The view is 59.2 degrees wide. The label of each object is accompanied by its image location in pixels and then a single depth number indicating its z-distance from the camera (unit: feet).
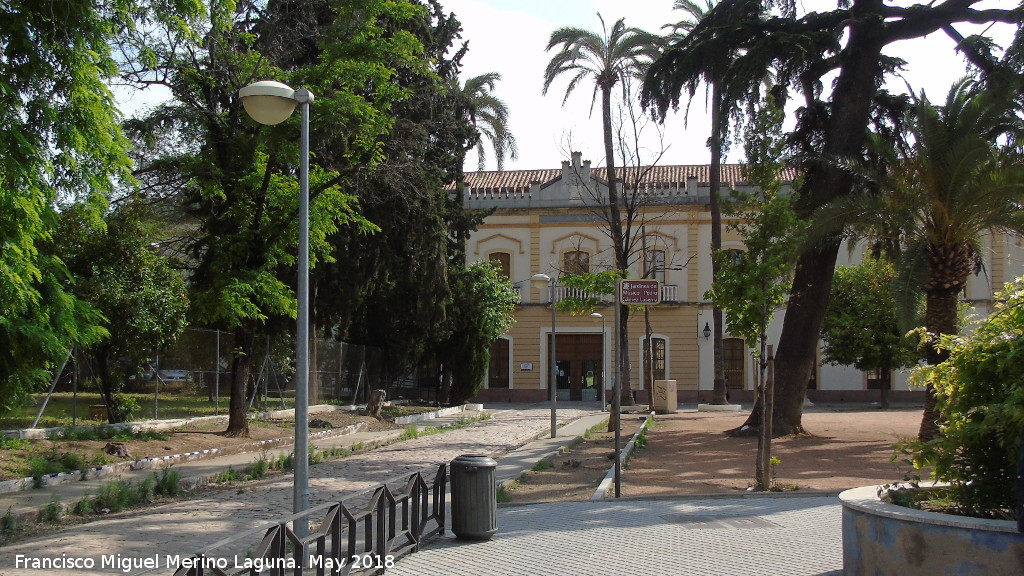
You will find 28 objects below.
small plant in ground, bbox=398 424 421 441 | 75.35
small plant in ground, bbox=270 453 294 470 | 53.11
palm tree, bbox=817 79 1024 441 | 52.03
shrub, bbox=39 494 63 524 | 34.73
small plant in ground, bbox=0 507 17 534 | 32.53
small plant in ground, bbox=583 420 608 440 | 79.00
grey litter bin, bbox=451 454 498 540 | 28.76
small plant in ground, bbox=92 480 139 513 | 37.76
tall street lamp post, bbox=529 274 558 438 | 76.69
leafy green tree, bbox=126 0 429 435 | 58.70
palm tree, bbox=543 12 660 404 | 101.76
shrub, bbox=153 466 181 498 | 42.22
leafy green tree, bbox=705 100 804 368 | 45.57
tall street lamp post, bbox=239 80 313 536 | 26.48
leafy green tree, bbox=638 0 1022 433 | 67.77
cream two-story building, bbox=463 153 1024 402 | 147.02
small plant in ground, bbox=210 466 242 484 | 47.16
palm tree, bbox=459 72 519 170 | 115.55
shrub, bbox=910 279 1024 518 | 19.94
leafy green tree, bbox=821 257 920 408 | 128.16
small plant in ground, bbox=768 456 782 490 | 42.27
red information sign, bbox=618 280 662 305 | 39.47
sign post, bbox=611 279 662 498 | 39.45
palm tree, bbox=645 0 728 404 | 72.54
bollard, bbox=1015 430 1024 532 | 17.51
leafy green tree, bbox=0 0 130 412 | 34.01
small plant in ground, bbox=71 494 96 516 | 36.40
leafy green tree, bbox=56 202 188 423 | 56.39
